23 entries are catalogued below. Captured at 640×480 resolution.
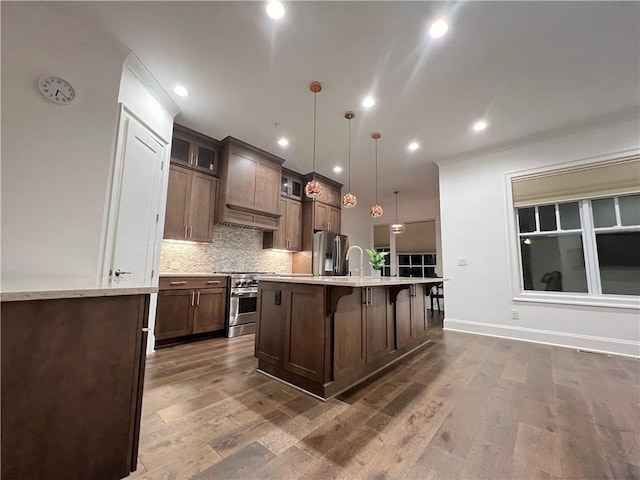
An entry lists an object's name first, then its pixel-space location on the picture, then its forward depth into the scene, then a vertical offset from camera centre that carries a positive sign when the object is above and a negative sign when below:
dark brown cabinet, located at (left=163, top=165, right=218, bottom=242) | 3.57 +0.91
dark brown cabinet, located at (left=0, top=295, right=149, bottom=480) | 0.93 -0.48
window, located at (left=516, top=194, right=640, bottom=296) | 3.34 +0.40
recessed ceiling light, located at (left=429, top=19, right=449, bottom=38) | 2.11 +2.00
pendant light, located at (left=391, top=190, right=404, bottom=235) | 6.68 +1.19
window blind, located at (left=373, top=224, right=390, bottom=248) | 8.04 +1.10
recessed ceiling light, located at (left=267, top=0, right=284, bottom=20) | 1.97 +2.00
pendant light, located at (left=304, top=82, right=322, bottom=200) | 2.85 +1.06
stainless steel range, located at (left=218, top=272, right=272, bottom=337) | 3.86 -0.52
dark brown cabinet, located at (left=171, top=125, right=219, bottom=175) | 3.72 +1.76
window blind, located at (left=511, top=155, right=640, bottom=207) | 3.30 +1.26
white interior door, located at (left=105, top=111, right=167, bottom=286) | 2.41 +0.65
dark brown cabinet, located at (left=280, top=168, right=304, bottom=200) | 5.30 +1.78
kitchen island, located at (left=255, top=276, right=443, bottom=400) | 2.05 -0.54
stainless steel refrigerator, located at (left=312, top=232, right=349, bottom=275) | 5.43 +0.34
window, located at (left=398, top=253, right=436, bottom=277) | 7.28 +0.20
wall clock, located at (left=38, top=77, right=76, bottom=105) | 1.98 +1.36
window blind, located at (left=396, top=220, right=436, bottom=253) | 7.21 +0.96
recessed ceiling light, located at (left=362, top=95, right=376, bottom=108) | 3.07 +2.02
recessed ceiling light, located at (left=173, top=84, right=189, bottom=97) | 2.93 +2.02
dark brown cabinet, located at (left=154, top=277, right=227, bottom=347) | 3.24 -0.52
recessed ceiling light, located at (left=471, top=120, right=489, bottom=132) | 3.54 +2.03
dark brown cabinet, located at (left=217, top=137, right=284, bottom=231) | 4.10 +1.39
